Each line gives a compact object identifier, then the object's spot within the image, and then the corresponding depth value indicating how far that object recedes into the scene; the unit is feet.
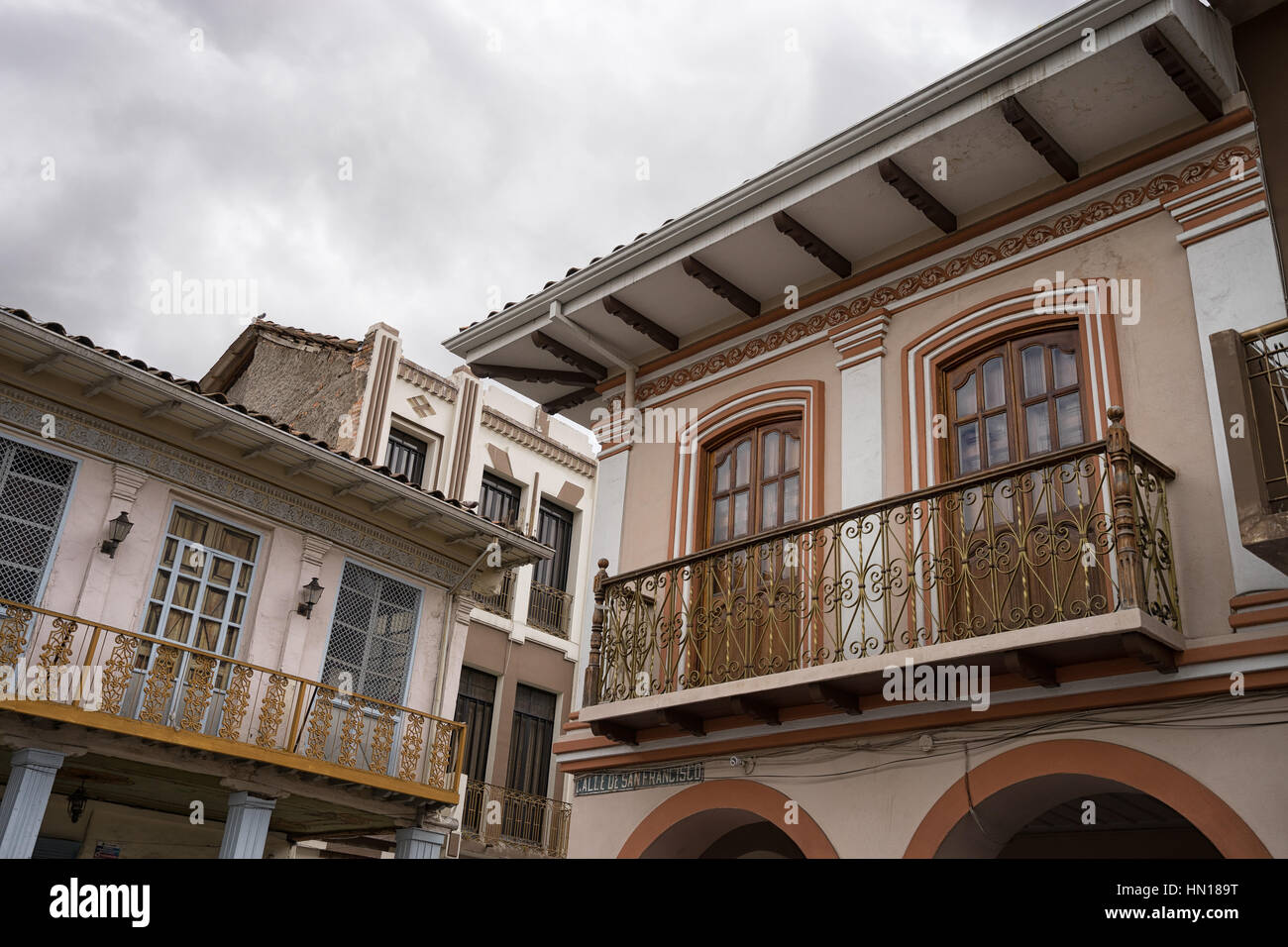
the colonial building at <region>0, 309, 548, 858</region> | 36.17
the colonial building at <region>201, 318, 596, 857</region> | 60.70
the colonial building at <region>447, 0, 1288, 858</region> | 20.79
